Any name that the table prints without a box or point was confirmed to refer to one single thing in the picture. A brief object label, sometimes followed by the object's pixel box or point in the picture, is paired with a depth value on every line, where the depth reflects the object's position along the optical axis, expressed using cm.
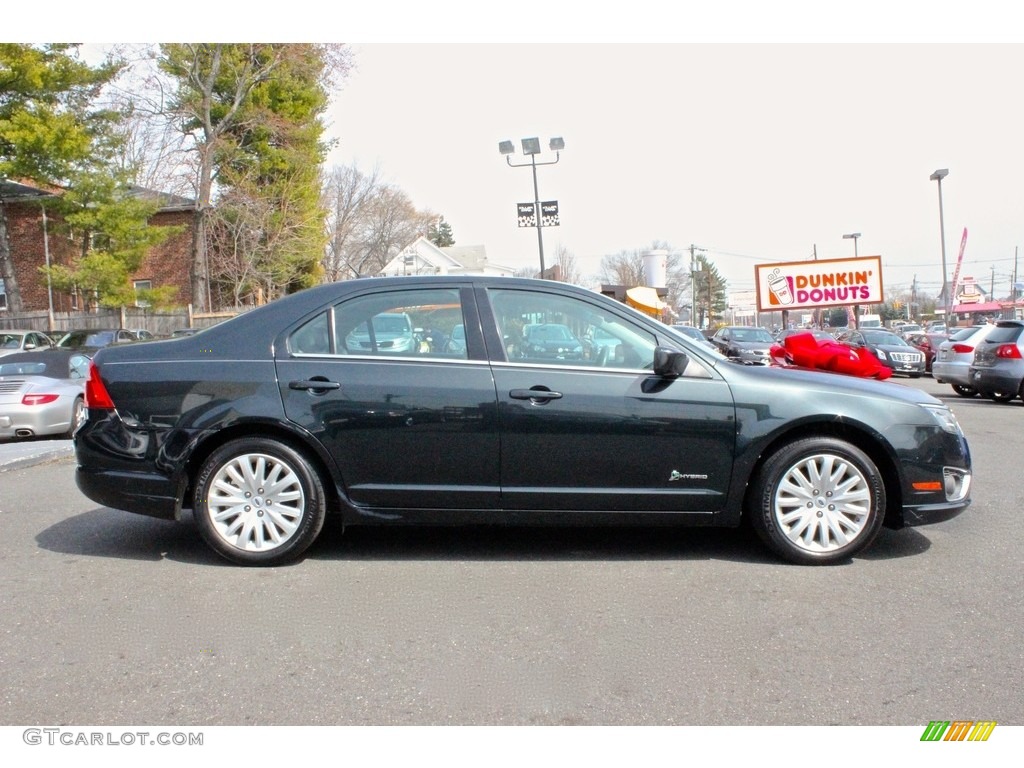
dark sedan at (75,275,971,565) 479
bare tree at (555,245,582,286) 8125
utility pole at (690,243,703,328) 6440
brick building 3016
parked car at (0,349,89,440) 1051
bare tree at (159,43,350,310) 2967
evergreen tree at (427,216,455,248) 10816
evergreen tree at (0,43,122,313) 2448
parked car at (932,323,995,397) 1664
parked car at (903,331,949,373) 2547
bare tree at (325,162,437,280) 4597
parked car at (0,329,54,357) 2061
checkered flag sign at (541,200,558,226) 2658
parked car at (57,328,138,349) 1919
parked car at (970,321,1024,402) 1484
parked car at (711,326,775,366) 2688
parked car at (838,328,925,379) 2341
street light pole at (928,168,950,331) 3496
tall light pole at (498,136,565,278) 2600
